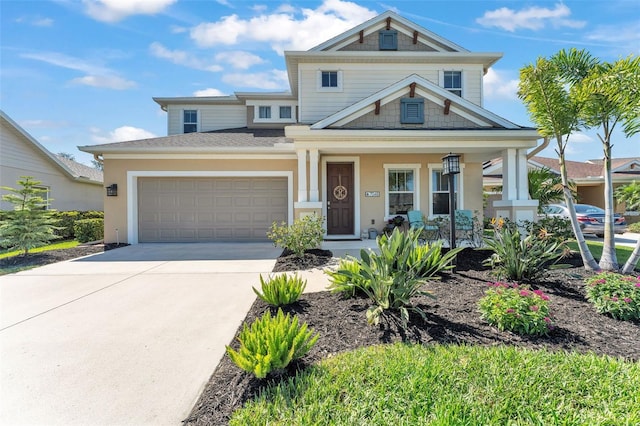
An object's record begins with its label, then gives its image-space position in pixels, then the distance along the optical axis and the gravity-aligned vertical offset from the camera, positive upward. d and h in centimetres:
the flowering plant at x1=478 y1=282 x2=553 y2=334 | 314 -105
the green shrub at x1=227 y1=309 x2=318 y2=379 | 235 -106
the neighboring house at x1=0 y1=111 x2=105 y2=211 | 1260 +196
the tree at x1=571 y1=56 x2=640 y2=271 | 489 +178
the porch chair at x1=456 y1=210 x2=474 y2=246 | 888 -37
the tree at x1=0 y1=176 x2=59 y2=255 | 818 -24
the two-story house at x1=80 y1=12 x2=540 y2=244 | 913 +189
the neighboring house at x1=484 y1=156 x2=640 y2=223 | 1767 +202
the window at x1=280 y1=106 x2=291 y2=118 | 1421 +462
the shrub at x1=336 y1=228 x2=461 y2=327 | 339 -74
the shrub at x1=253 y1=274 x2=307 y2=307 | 393 -101
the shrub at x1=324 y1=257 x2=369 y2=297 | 388 -90
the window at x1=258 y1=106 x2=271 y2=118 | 1434 +464
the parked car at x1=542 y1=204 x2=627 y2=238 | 1235 -34
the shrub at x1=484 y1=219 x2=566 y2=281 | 466 -69
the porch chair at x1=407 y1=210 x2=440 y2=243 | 801 -43
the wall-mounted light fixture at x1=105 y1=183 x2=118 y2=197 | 1037 +77
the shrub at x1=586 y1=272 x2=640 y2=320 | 348 -99
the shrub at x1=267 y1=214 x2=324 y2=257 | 737 -56
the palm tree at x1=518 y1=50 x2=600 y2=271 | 554 +211
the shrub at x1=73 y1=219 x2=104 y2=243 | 1145 -60
